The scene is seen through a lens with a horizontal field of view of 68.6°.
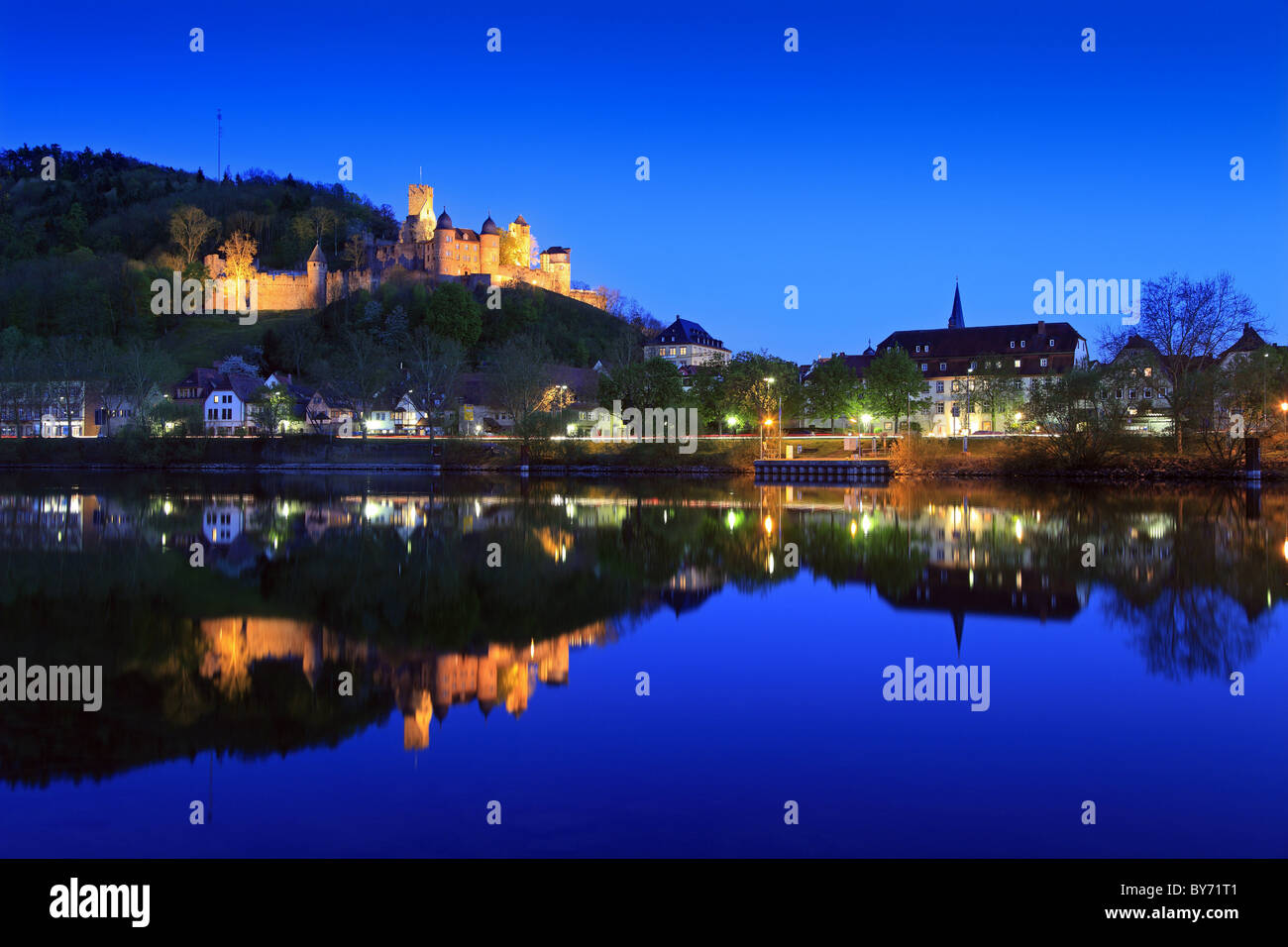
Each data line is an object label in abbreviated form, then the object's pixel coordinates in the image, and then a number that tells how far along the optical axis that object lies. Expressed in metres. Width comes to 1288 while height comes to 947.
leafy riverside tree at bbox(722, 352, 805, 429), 77.12
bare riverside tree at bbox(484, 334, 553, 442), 74.75
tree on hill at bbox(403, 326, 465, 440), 80.12
